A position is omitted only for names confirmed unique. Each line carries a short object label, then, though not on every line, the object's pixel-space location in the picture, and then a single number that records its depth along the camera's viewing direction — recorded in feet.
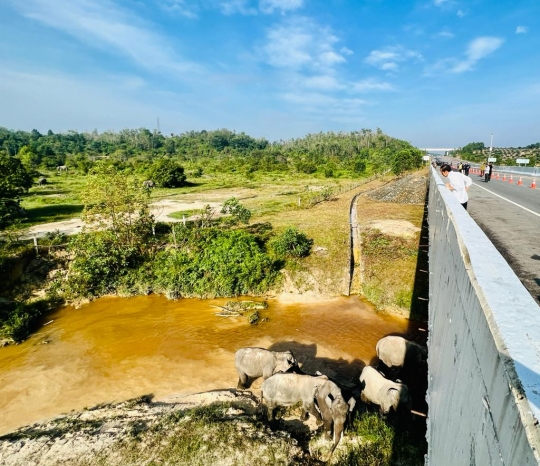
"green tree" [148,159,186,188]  141.38
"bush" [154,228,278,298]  53.62
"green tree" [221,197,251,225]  72.08
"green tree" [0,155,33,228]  55.88
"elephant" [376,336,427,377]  31.78
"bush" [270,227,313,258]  58.03
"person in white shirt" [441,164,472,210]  30.37
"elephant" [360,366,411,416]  26.48
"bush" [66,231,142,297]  52.54
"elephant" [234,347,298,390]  30.86
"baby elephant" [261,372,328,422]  27.45
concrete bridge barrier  4.75
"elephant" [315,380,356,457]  25.23
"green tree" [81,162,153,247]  56.95
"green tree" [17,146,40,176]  175.34
